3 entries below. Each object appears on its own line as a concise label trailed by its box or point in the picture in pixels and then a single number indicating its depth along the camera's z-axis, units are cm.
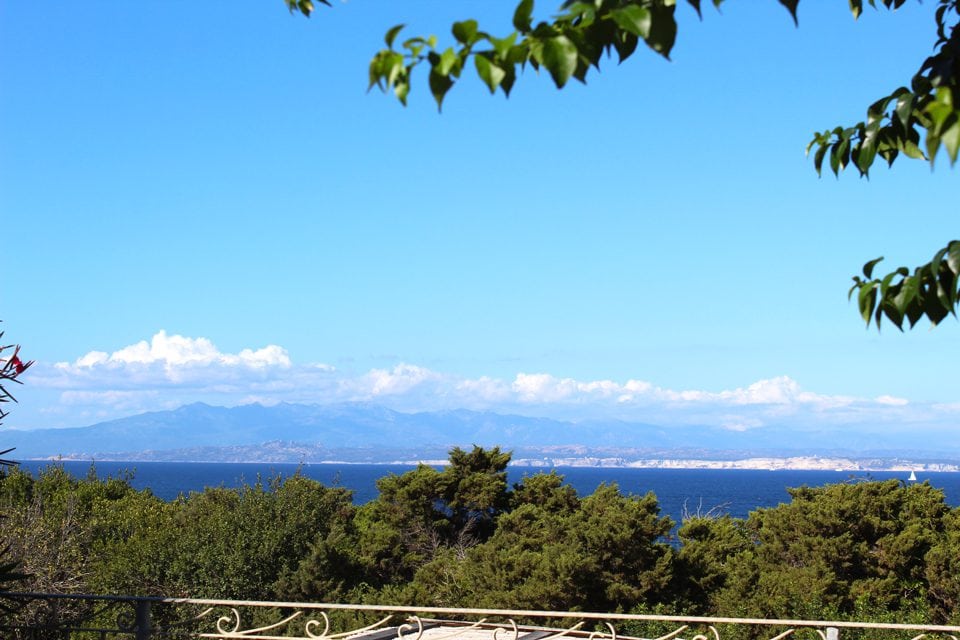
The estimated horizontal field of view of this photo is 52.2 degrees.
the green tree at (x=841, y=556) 1619
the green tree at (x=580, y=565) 1686
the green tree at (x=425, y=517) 2256
